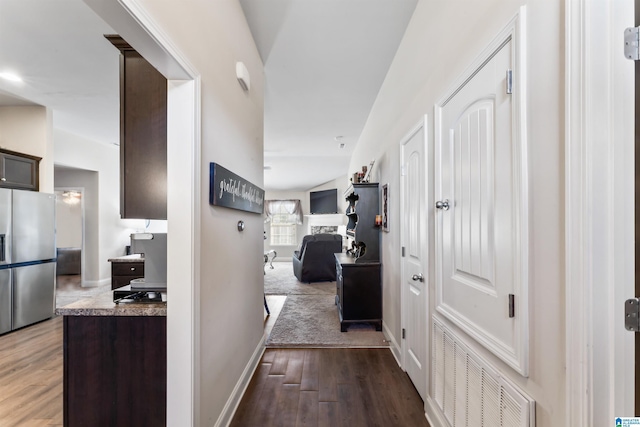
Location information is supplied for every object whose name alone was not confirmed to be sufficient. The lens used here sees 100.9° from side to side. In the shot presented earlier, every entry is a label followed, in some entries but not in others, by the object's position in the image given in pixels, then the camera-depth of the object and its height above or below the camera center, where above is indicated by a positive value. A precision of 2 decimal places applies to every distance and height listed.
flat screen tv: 8.90 +0.52
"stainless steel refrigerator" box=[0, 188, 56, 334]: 3.13 -0.51
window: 9.78 -0.12
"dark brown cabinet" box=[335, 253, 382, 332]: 3.08 -0.90
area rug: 2.82 -1.36
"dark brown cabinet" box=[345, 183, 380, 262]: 3.21 -0.04
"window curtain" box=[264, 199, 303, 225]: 9.73 +0.29
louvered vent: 0.96 -0.77
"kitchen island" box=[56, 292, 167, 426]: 1.37 -0.77
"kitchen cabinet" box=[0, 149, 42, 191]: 3.22 +0.60
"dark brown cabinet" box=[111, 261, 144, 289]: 3.44 -0.72
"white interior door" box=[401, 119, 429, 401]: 1.86 -0.33
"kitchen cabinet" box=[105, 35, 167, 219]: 1.43 +0.39
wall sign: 1.51 +0.18
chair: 5.73 -0.88
